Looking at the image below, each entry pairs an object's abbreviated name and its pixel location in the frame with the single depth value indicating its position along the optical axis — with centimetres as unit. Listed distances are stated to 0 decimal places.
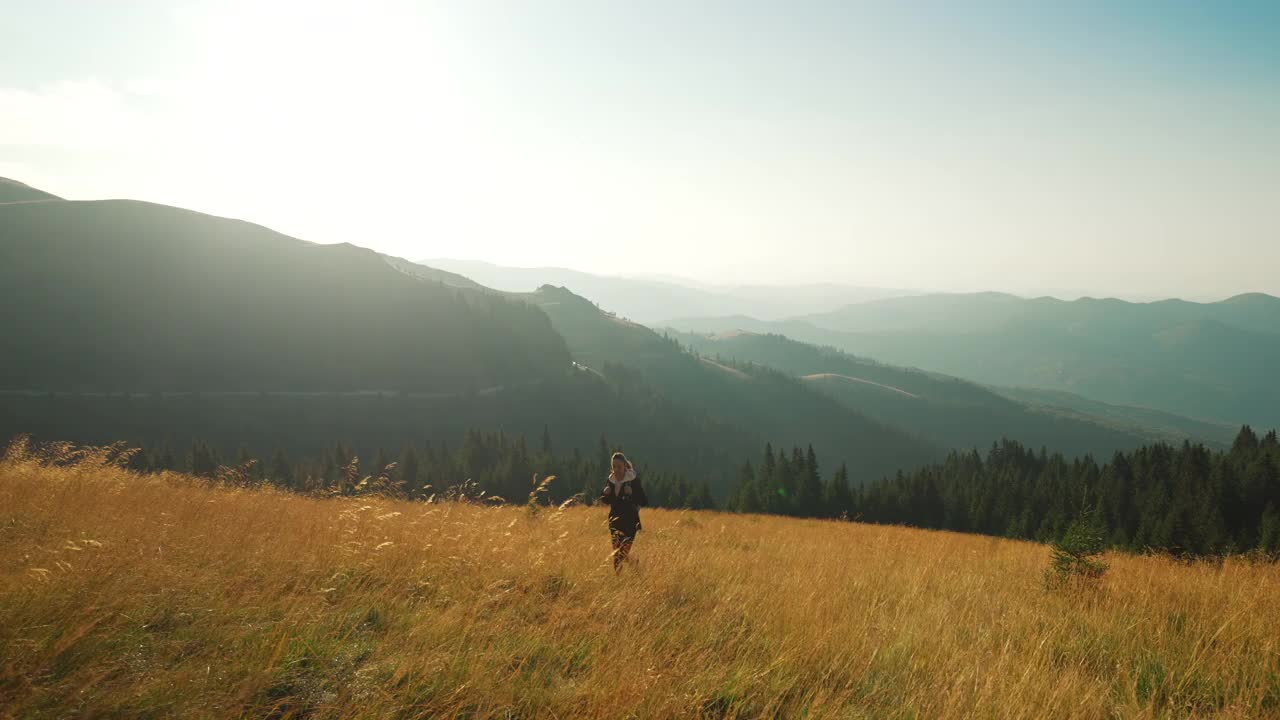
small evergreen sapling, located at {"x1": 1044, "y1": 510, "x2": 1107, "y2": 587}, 857
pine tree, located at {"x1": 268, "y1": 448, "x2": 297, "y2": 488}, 8448
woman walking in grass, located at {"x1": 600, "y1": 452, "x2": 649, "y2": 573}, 958
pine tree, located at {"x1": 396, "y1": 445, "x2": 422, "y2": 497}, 8550
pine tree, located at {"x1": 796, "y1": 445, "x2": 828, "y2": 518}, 7619
